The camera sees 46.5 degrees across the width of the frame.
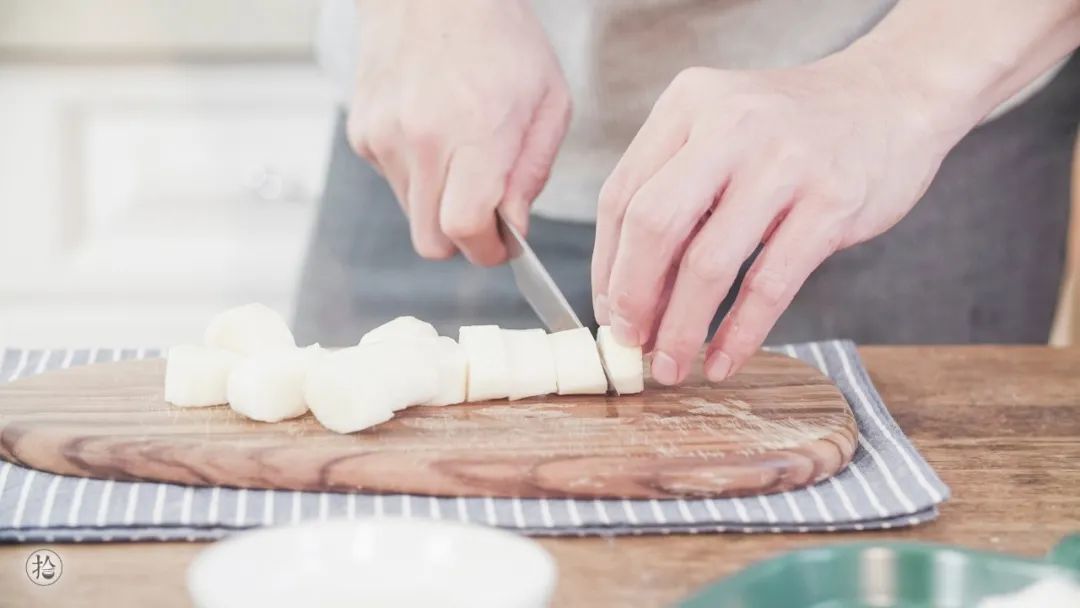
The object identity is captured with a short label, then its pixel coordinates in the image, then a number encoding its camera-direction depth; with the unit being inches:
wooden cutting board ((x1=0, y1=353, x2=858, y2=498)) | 36.9
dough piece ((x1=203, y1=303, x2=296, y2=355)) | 45.7
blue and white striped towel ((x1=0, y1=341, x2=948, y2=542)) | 34.1
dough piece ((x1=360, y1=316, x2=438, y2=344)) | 45.8
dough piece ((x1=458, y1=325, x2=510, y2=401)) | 43.6
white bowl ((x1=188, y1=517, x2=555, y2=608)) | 24.3
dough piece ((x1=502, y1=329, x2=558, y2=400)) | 44.1
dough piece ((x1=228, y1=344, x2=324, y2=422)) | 40.8
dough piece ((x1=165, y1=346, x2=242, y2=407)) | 42.7
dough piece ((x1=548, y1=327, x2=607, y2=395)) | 44.6
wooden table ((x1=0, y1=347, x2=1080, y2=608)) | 30.7
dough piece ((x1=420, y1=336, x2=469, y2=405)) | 43.3
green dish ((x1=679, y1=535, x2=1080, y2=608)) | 26.8
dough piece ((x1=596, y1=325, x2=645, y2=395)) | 44.5
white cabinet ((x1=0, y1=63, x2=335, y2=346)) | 92.8
